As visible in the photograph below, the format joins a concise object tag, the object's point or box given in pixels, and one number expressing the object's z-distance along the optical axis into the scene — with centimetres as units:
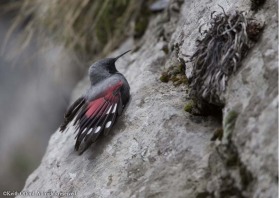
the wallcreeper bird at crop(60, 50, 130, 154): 708
